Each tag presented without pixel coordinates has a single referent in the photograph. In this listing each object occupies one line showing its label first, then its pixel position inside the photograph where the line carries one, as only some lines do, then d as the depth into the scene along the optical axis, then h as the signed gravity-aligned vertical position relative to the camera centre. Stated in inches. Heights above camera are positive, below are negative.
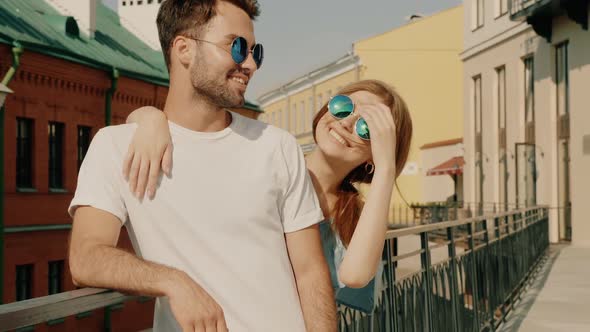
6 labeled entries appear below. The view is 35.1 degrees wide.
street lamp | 328.2 +33.1
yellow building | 2033.7 +253.5
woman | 113.7 +2.3
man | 91.4 -2.8
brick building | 914.7 +70.5
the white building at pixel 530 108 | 1063.0 +98.6
